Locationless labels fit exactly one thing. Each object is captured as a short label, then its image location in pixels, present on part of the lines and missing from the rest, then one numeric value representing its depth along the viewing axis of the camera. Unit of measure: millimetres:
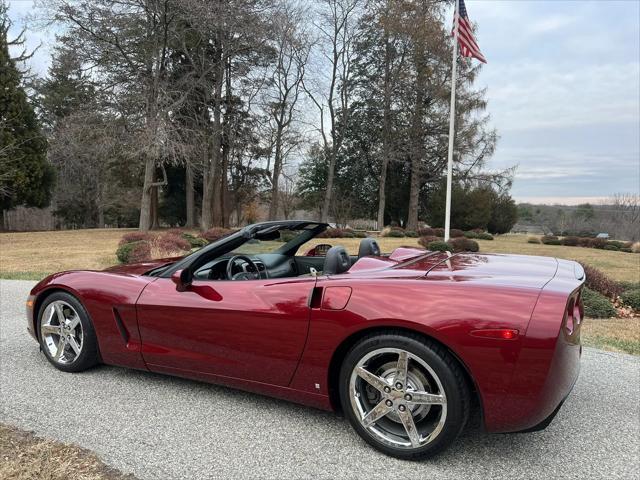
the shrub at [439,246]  14877
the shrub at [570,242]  22922
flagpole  15141
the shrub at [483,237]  23969
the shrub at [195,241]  15347
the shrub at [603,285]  7805
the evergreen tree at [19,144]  24766
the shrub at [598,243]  22047
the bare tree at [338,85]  29766
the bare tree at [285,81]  26516
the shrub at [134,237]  14062
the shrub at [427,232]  22494
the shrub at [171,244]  11796
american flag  13789
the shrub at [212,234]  16794
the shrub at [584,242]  22633
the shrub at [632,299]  7266
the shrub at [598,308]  6617
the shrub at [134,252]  11442
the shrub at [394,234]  22834
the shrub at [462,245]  15914
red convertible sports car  2156
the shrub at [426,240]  16922
